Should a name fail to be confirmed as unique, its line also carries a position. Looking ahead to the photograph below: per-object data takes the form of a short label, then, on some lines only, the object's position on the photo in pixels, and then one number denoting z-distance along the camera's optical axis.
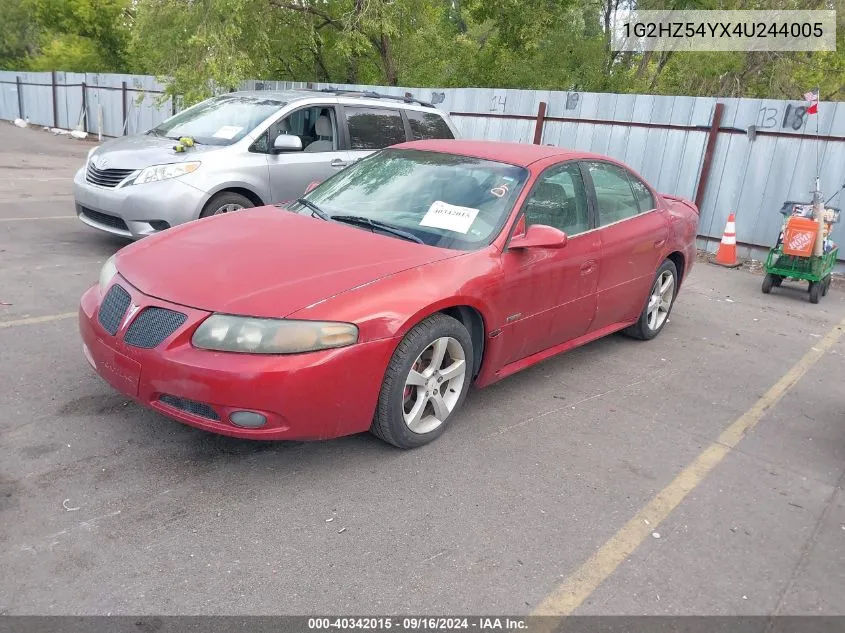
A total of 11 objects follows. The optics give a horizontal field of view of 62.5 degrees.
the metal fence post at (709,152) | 9.91
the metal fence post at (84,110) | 22.62
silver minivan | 6.68
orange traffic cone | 9.45
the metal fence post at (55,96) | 24.48
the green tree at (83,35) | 34.50
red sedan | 3.13
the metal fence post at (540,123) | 11.91
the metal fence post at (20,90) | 27.16
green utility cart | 7.61
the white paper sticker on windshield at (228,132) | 7.28
